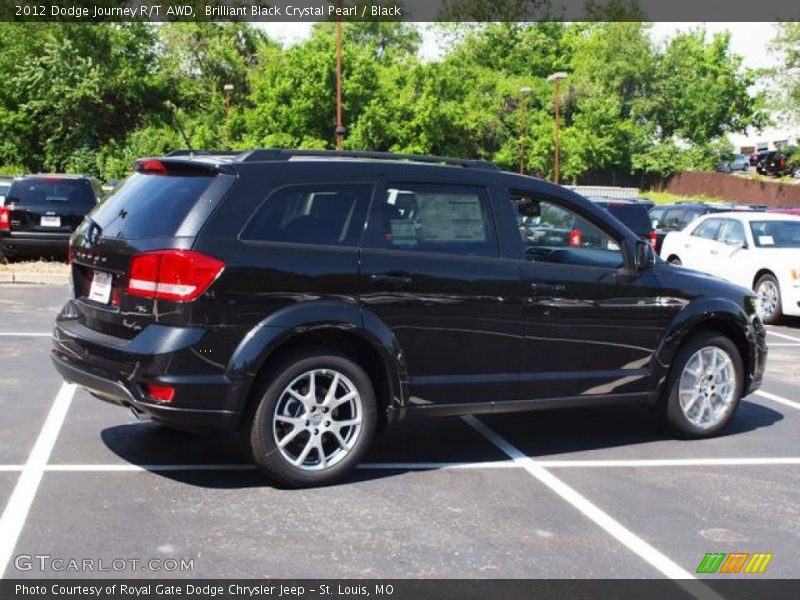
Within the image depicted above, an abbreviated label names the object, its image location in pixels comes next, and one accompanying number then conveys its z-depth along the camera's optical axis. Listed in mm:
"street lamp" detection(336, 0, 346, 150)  34081
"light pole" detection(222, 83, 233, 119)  55588
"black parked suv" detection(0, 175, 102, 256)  16344
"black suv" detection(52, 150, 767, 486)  5121
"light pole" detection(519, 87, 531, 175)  58738
